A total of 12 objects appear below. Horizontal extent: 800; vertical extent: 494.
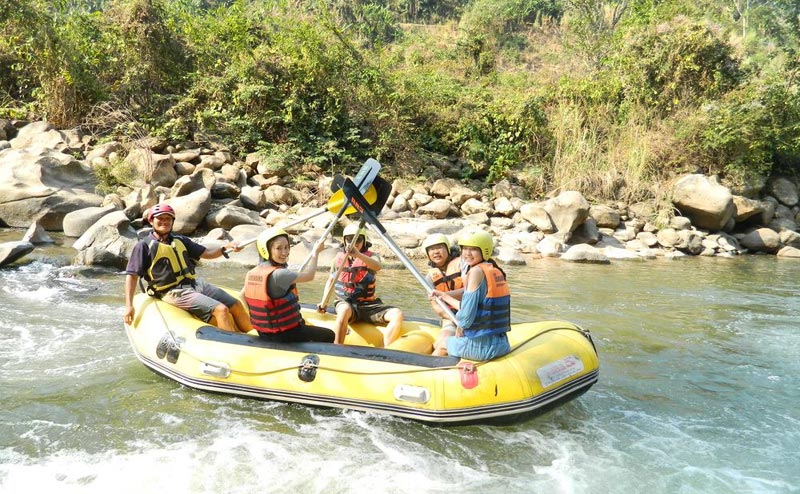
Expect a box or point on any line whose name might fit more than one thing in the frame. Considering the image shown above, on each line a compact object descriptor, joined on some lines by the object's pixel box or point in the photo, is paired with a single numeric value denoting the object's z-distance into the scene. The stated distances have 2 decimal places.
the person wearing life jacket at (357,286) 4.59
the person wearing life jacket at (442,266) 4.36
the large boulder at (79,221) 9.27
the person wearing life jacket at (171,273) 4.54
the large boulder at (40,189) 9.47
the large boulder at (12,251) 7.53
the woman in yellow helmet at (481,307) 3.50
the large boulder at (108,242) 7.77
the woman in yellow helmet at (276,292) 3.86
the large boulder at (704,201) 11.38
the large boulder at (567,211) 10.59
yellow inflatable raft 3.56
